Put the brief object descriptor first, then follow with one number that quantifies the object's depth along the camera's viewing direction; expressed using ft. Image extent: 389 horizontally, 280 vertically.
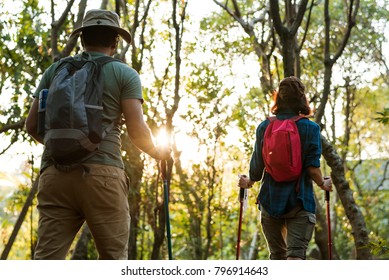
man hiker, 23.08
